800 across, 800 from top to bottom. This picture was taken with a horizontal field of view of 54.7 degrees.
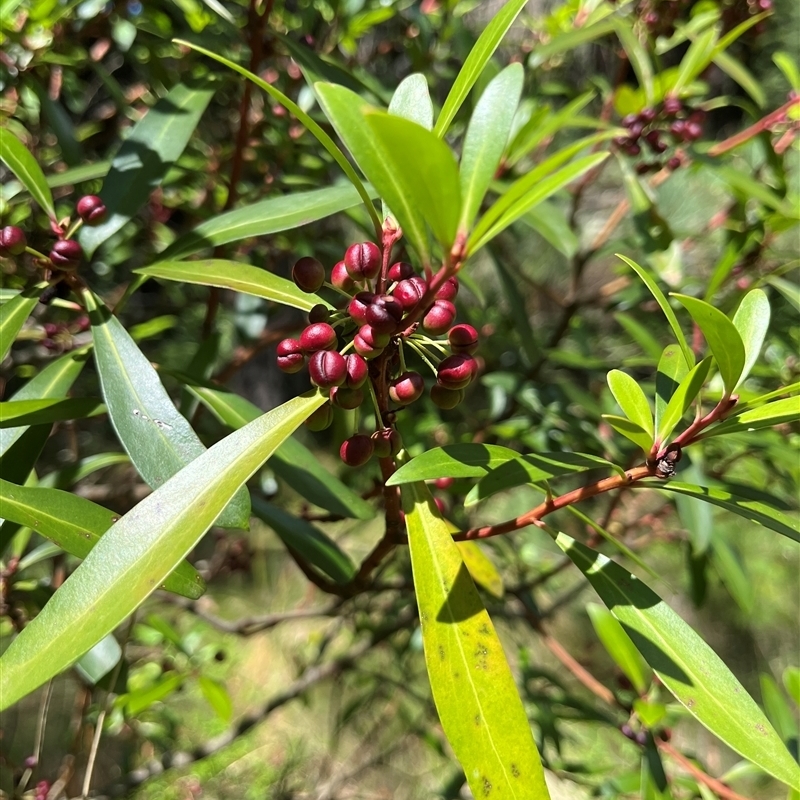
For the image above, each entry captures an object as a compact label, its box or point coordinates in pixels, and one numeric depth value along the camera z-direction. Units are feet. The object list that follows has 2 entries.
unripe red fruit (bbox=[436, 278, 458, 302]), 0.48
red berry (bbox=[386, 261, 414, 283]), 0.47
